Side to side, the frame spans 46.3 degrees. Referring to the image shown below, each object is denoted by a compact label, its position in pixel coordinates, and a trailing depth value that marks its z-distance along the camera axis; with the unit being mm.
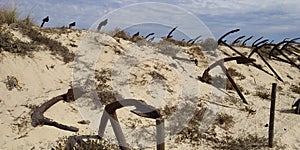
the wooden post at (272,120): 6582
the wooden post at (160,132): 3709
